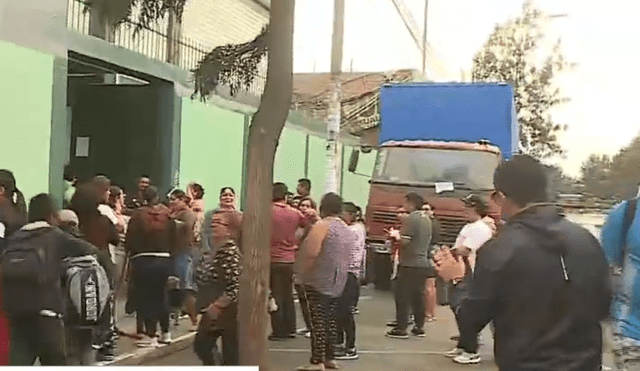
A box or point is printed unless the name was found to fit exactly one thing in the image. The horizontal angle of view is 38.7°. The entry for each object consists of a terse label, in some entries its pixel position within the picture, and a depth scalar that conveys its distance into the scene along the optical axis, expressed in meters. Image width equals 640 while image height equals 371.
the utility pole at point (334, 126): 9.57
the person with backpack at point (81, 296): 4.67
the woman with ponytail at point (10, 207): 5.13
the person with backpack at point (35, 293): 4.56
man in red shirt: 8.09
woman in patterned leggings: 6.91
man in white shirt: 7.62
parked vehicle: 11.66
